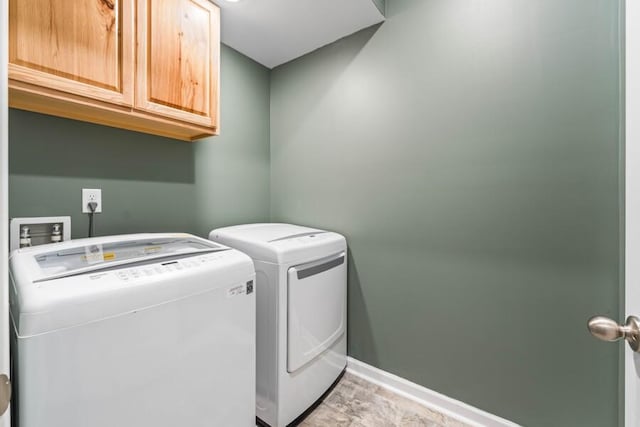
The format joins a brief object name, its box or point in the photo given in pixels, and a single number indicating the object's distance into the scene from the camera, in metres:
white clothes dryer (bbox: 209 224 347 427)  1.27
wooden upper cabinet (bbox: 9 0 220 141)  0.92
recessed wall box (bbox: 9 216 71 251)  1.09
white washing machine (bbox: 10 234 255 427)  0.62
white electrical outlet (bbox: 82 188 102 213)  1.28
